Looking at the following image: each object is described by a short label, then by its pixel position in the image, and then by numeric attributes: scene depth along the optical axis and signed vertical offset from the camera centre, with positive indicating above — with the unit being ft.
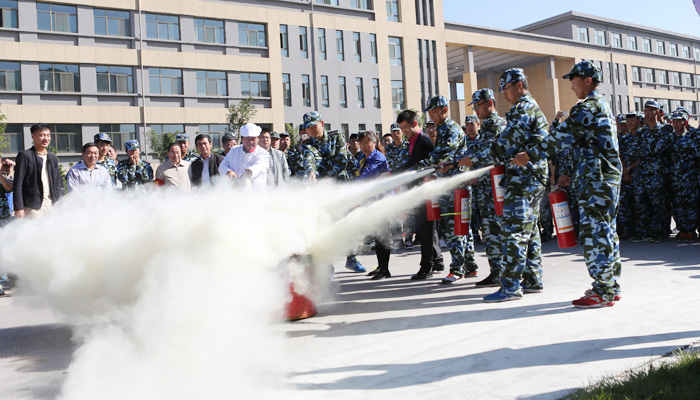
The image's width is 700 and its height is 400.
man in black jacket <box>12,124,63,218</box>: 25.50 +2.91
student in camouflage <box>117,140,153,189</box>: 32.17 +3.71
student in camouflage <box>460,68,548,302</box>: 19.72 +1.16
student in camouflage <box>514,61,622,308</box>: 17.80 +1.01
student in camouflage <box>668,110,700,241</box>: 33.60 +1.55
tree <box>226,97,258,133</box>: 115.34 +23.59
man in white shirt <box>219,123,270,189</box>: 23.09 +2.86
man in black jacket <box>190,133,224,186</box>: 29.78 +3.59
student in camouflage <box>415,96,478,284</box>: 24.26 +2.58
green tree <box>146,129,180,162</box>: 107.34 +18.16
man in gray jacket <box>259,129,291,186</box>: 25.55 +2.76
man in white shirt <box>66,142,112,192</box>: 26.66 +3.07
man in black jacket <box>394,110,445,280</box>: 25.41 +2.47
